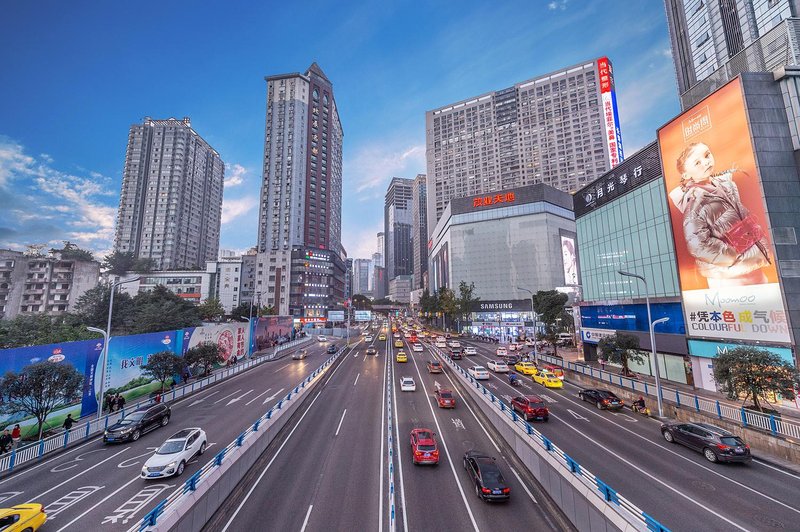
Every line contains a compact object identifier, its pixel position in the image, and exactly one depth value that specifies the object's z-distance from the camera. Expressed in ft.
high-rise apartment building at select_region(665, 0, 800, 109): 107.24
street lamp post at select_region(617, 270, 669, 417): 80.06
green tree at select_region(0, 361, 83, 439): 64.85
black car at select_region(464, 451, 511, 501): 43.57
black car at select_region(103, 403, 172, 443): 67.56
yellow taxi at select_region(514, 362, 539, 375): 131.94
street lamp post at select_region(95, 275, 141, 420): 77.52
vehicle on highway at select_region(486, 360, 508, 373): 139.44
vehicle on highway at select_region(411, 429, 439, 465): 54.75
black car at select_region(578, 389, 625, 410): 86.81
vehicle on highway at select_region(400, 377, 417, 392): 105.91
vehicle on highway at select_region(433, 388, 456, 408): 89.05
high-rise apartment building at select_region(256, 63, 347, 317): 404.16
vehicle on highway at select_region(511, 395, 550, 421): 76.23
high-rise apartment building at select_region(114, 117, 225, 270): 468.75
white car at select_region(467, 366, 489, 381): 119.96
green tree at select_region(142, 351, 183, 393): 104.83
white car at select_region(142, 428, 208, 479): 50.06
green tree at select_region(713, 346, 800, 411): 65.00
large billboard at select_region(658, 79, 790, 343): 89.66
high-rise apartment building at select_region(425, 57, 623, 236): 426.10
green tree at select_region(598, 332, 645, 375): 114.21
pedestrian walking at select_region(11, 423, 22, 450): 68.23
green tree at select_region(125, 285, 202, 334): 176.55
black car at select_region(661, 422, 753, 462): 53.88
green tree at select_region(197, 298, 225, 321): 270.71
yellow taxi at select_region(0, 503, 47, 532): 34.24
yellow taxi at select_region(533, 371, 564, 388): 114.01
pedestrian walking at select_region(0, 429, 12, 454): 61.82
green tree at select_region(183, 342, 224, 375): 123.66
